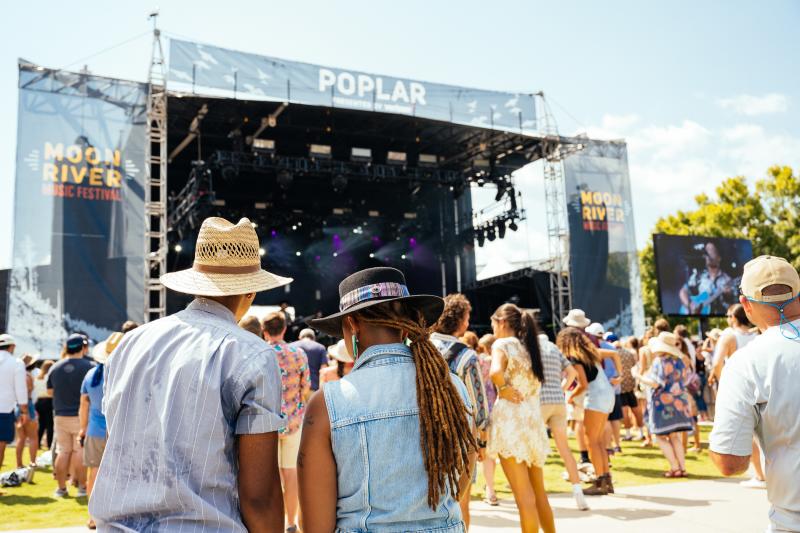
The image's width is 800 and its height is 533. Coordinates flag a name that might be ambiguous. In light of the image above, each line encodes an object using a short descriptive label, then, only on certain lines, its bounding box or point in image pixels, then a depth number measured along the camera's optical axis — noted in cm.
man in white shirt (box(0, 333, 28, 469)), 741
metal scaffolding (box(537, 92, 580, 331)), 1889
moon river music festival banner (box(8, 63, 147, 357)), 1293
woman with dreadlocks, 170
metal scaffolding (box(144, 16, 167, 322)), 1346
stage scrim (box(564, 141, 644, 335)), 1928
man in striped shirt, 169
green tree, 2838
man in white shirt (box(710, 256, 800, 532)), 214
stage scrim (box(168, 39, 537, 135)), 1456
